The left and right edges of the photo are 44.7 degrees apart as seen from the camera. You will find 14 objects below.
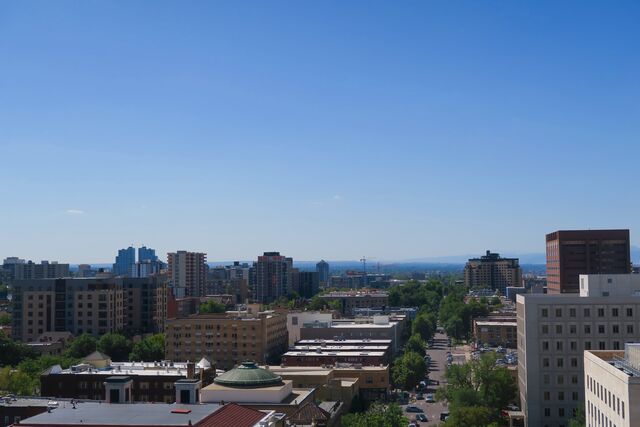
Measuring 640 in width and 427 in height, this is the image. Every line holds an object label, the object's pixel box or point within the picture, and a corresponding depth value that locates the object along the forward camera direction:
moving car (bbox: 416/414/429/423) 102.69
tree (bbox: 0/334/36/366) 137.25
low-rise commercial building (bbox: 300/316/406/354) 159.00
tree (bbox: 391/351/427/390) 126.12
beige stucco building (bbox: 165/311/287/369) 140.25
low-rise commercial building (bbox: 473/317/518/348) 198.00
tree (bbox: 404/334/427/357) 158.09
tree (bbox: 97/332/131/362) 145.88
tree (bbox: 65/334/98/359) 143.75
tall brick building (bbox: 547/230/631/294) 174.88
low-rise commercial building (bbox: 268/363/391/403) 107.00
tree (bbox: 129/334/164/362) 142.12
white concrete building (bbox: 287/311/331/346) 168.25
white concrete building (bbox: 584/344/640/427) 48.46
